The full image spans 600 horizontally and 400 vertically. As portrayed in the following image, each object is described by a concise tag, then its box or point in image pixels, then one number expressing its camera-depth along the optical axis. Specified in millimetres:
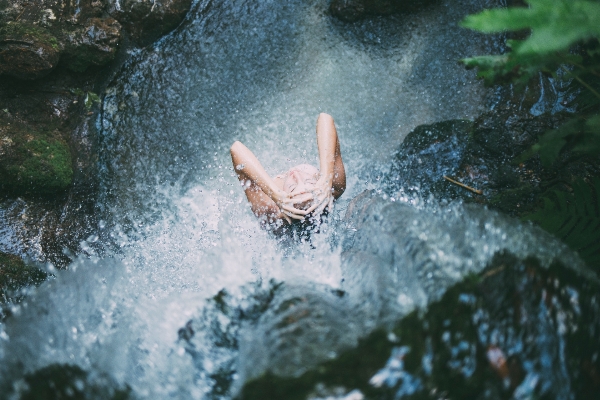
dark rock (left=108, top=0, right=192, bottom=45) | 3789
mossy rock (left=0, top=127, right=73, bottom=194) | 3328
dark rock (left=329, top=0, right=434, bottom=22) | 3906
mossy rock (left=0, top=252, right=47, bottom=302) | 3129
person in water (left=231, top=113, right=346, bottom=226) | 2898
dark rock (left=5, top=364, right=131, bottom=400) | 1820
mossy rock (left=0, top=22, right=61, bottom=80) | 3311
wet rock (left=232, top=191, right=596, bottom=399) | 1705
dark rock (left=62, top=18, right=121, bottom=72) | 3576
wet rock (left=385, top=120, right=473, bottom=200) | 3414
